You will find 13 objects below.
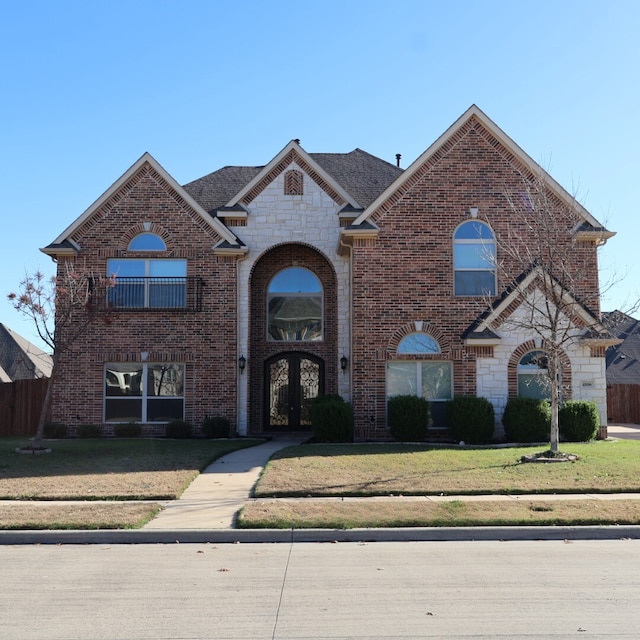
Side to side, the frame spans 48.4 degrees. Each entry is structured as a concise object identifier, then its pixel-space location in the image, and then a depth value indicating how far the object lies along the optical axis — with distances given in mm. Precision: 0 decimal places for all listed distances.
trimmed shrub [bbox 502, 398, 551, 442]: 17250
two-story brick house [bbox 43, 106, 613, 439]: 18766
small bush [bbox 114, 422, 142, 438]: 19812
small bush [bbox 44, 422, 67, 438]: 19672
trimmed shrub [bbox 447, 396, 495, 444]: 17578
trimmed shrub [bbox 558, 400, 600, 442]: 17281
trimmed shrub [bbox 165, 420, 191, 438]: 19584
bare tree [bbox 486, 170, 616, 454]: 15523
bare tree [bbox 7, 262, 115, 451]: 16016
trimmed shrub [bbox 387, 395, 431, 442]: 17844
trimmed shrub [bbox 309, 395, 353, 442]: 18000
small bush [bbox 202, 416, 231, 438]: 19484
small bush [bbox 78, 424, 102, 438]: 19703
